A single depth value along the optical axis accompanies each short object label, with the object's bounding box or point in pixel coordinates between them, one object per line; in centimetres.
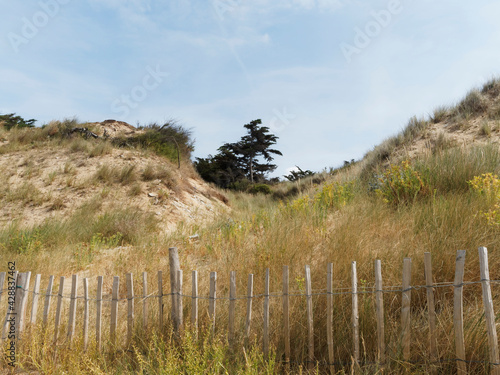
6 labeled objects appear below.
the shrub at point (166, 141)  1569
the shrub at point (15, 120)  2457
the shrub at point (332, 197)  708
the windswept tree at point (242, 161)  2500
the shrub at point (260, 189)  2050
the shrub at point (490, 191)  427
